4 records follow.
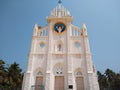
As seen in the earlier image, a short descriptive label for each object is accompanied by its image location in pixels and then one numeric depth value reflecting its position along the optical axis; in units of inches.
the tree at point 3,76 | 981.9
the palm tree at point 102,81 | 1713.1
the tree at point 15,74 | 1256.8
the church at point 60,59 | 818.8
